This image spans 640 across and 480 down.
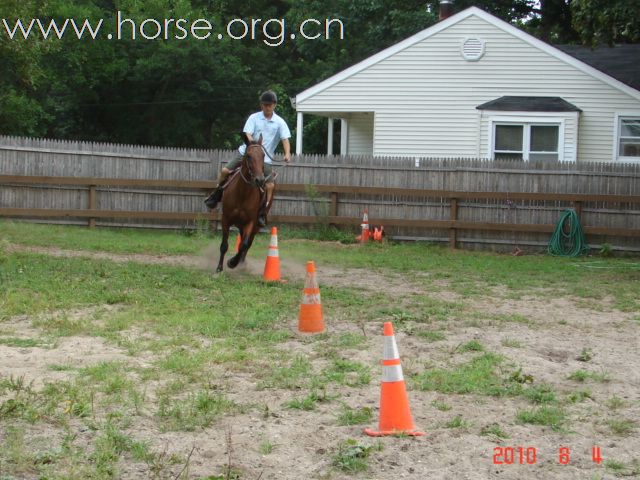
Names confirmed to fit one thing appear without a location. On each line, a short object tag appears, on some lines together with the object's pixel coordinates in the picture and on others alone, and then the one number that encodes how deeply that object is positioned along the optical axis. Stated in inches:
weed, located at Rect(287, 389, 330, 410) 260.2
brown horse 517.3
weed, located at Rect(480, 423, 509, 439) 239.3
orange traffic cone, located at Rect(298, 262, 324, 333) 363.3
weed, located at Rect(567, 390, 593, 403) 275.3
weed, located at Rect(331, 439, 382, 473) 213.3
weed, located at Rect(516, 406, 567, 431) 250.5
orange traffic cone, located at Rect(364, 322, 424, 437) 235.3
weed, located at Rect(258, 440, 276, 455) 223.1
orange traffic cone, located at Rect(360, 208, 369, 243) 810.8
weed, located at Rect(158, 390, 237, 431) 240.1
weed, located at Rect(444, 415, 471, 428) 246.5
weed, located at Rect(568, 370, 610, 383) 299.6
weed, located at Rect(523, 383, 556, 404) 273.3
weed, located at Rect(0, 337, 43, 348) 321.1
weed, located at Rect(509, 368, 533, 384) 293.7
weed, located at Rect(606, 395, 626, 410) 270.0
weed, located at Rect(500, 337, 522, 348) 346.3
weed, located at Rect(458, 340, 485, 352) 337.4
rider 537.0
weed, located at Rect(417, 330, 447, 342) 355.3
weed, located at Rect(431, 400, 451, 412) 262.3
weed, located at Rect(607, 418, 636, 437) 245.9
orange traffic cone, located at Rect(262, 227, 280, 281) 498.6
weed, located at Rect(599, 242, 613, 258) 774.5
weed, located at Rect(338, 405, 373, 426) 248.4
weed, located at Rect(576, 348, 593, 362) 328.2
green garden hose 777.6
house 901.2
